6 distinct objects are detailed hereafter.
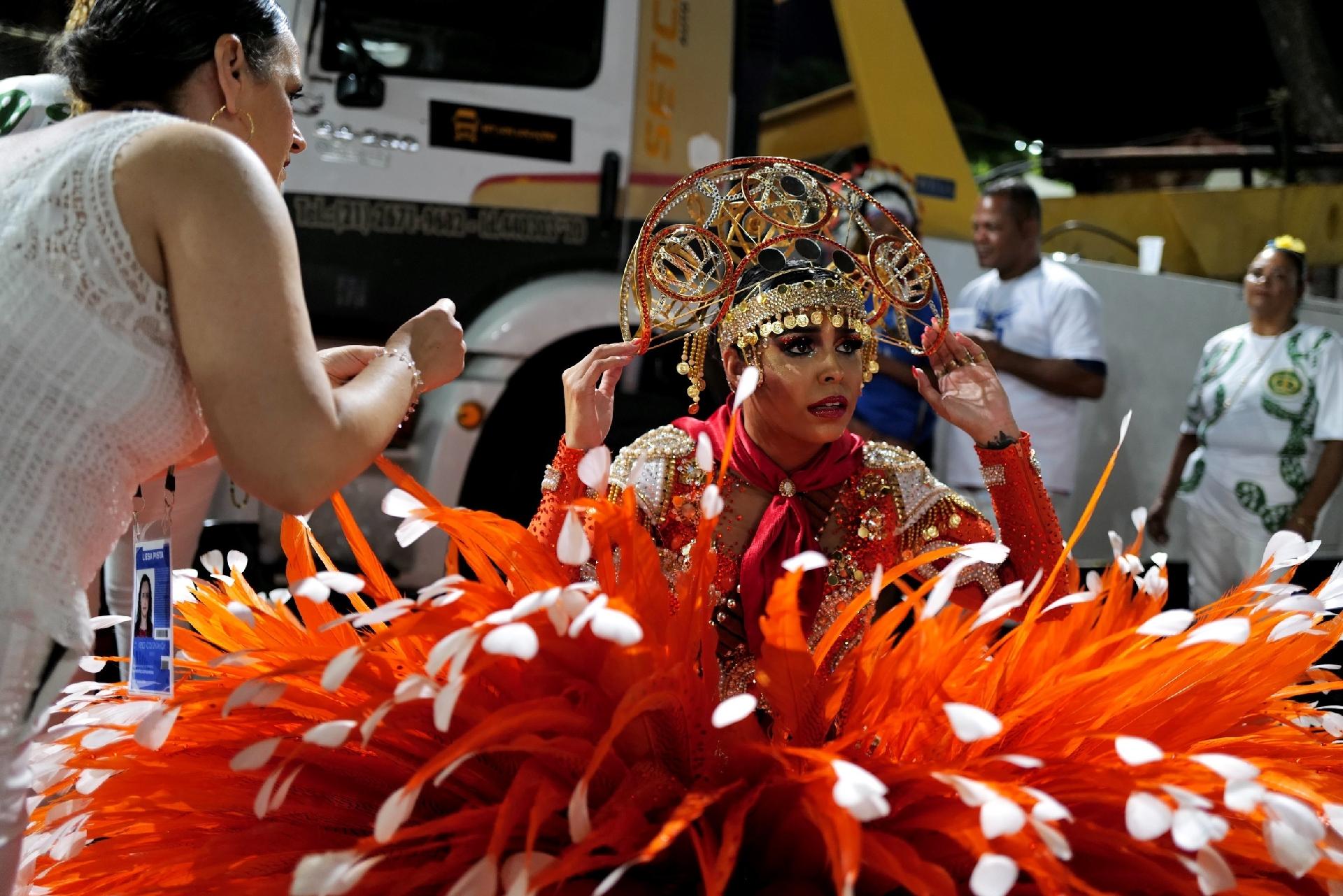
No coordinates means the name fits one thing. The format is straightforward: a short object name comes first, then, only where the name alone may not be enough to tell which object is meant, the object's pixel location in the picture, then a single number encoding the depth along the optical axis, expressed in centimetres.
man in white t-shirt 386
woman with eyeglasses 390
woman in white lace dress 111
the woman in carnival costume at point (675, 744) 112
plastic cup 521
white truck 341
